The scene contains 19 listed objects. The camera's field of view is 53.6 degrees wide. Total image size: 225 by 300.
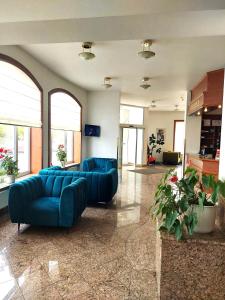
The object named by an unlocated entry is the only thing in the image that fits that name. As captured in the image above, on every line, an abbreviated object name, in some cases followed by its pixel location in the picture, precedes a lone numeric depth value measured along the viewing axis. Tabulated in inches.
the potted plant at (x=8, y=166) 158.6
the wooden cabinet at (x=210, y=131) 307.0
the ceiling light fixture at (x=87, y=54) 150.8
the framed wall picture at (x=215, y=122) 307.4
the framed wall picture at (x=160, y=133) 517.7
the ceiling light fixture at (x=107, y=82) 244.2
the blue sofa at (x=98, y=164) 256.4
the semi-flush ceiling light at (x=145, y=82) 236.3
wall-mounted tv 310.3
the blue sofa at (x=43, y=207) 127.0
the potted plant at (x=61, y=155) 240.6
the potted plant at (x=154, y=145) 510.5
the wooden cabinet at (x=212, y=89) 207.6
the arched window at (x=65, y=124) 236.2
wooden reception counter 210.5
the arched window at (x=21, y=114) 157.6
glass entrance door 455.9
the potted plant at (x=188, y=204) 73.2
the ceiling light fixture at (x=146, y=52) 145.2
